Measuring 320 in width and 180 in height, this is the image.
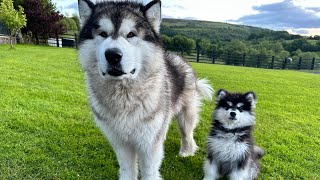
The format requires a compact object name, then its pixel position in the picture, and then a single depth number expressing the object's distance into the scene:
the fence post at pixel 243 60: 29.66
